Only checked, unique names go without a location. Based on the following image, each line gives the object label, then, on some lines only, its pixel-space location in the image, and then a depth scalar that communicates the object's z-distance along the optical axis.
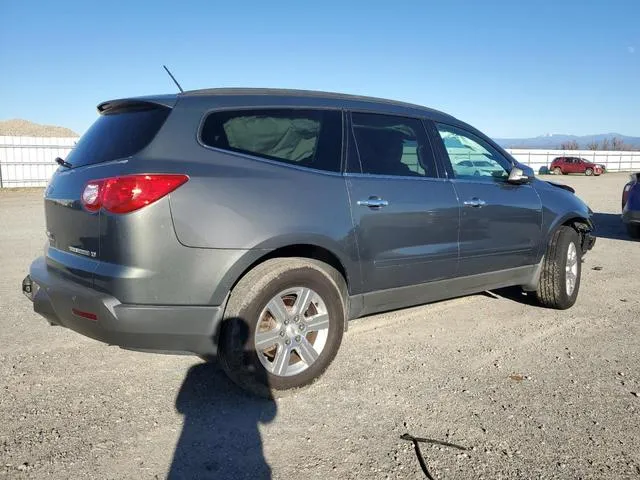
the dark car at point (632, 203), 9.16
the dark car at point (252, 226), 2.90
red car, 41.00
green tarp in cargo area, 3.26
